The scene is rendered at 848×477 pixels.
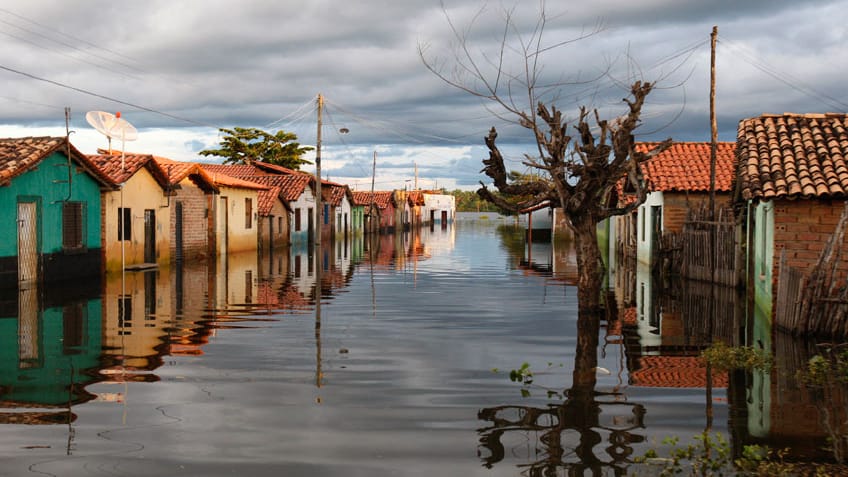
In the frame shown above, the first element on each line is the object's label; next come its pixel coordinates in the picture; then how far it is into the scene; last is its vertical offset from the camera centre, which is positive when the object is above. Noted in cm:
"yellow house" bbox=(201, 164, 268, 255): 3847 +43
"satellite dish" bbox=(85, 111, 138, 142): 2706 +319
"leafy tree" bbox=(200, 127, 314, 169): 7256 +649
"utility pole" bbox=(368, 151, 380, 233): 7720 +66
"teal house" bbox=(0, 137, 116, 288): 2123 +29
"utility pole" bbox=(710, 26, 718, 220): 2516 +291
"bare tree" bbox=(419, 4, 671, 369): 1553 +101
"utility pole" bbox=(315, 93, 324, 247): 4247 +310
